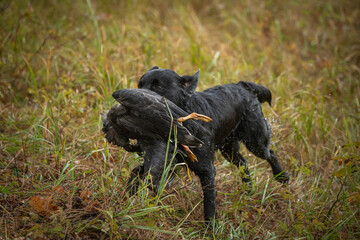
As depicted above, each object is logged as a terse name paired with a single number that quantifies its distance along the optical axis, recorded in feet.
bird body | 16.46
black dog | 19.53
